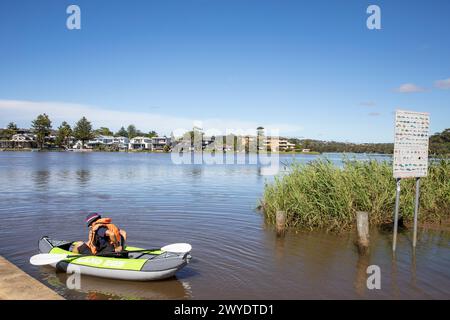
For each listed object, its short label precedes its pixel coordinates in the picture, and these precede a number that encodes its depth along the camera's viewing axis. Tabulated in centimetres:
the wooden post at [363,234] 1110
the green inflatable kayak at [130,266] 852
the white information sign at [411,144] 991
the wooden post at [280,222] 1301
